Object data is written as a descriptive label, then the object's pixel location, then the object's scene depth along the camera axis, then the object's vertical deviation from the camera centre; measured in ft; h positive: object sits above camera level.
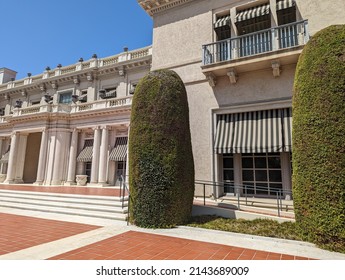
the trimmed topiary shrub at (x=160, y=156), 20.76 +1.95
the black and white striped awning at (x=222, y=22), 35.91 +26.09
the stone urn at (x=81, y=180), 52.18 -1.54
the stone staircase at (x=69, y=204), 24.83 -4.10
